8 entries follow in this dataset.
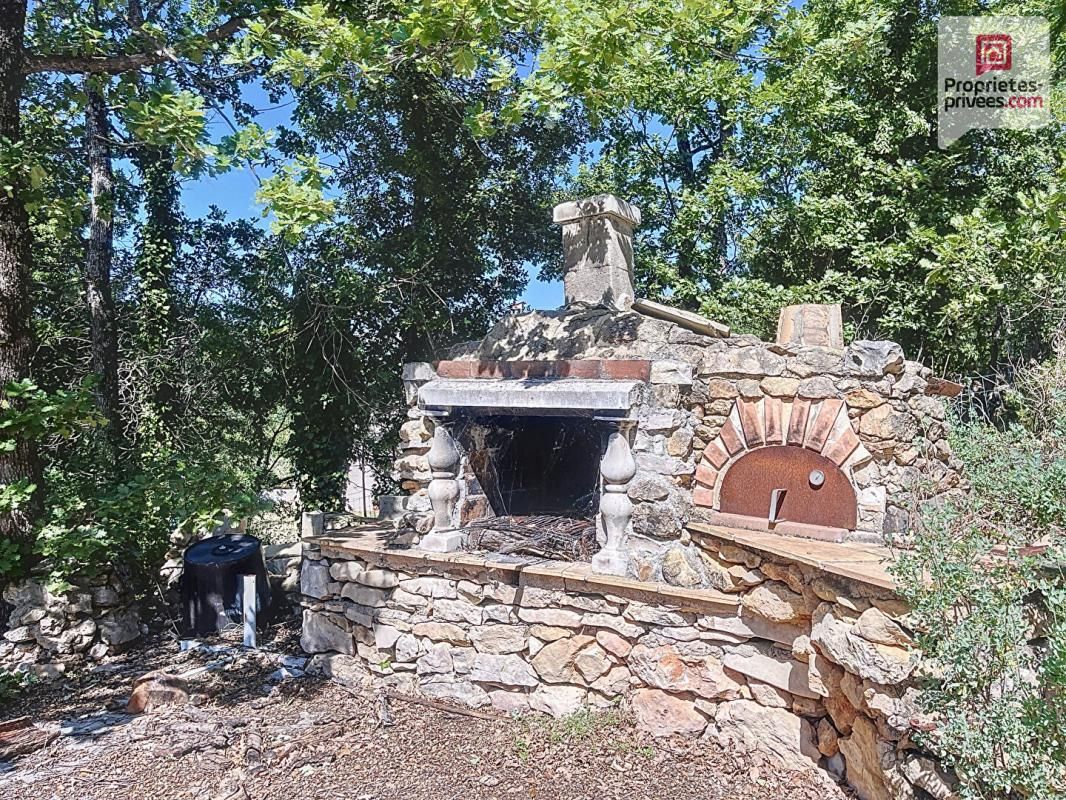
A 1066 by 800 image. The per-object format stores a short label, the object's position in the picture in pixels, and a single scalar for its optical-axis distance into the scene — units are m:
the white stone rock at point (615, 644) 3.92
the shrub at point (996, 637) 2.03
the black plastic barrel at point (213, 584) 5.63
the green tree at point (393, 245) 7.26
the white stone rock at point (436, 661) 4.45
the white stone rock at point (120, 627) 5.29
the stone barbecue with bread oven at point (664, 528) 3.38
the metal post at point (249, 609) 5.34
